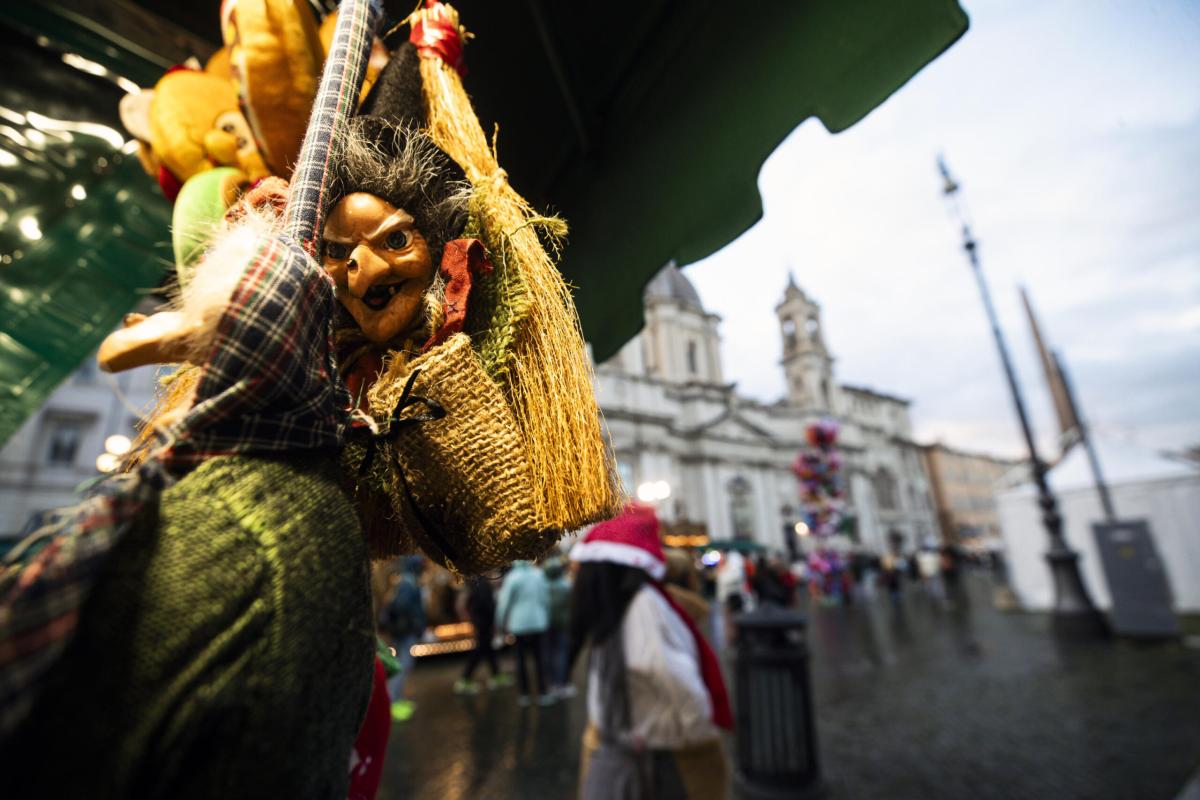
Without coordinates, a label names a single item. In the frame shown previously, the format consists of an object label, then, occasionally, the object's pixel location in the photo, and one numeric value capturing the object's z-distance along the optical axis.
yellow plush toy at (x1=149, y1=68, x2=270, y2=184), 1.33
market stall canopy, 1.21
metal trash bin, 3.62
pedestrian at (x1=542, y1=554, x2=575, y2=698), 7.00
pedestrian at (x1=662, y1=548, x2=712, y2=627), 3.65
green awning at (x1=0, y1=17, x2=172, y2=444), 2.15
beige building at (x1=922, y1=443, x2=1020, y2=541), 55.41
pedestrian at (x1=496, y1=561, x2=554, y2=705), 6.66
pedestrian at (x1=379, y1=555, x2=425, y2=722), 5.96
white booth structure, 11.53
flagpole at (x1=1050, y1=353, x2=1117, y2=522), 11.15
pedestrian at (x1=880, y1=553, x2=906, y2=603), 16.12
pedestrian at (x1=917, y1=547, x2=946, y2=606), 16.62
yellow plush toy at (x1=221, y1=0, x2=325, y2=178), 1.13
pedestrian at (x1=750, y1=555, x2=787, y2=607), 6.06
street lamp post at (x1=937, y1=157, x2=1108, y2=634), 8.48
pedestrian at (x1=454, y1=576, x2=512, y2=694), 7.03
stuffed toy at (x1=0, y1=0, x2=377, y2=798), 0.45
